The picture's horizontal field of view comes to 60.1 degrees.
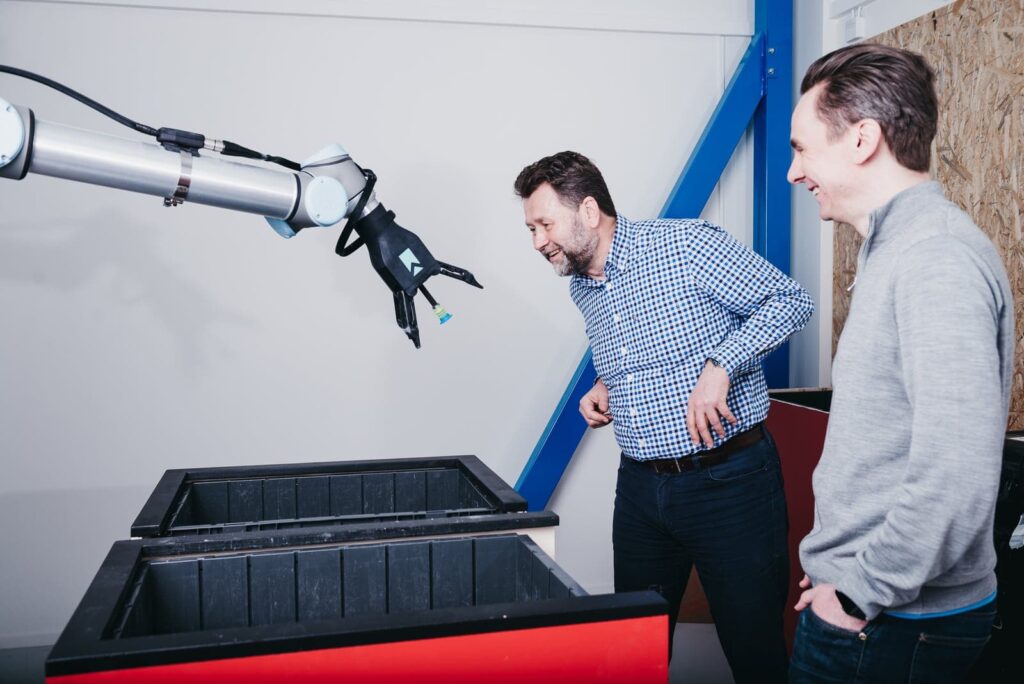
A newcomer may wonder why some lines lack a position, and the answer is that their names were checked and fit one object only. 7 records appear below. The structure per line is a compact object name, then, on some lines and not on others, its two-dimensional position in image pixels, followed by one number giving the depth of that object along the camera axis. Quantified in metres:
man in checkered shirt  1.84
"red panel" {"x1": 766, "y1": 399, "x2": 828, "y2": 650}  2.65
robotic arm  1.14
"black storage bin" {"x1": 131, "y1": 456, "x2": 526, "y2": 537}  2.01
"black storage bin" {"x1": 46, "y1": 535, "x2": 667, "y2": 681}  1.06
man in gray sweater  0.98
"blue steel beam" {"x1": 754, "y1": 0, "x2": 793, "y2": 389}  3.39
